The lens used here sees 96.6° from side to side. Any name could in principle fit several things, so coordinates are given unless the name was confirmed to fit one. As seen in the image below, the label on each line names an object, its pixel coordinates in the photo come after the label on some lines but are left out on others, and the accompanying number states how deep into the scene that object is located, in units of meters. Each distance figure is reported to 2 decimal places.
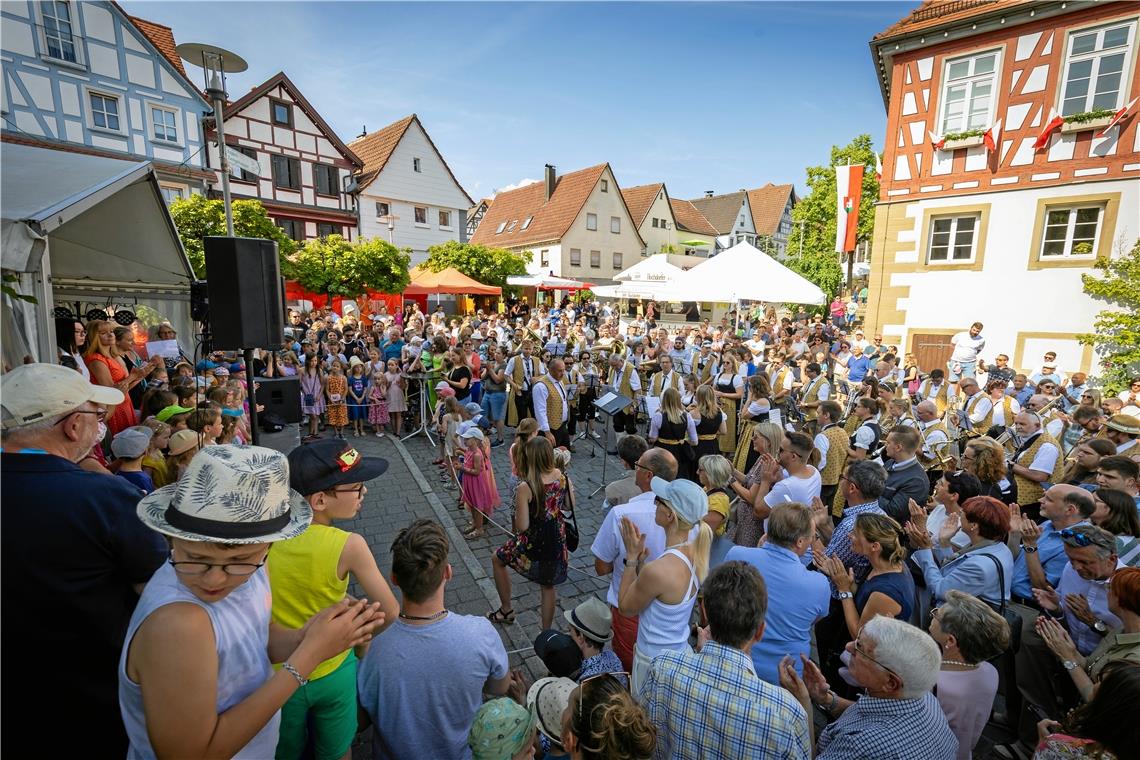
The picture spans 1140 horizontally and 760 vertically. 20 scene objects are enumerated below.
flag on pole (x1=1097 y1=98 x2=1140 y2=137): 11.13
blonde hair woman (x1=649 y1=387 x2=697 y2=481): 6.45
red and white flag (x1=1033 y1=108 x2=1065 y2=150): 11.81
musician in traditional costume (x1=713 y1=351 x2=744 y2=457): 8.56
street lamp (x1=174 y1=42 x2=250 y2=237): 6.71
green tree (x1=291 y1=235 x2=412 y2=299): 19.84
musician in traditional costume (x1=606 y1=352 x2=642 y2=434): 9.69
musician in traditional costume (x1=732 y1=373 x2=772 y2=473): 7.03
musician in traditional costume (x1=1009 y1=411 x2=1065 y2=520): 5.30
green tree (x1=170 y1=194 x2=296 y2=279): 17.03
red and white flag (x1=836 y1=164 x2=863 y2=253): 17.06
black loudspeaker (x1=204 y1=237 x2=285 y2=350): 4.87
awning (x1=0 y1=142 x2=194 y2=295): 3.60
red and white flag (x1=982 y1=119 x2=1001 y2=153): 12.60
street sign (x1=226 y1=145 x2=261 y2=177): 7.22
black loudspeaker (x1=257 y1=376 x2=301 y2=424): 8.53
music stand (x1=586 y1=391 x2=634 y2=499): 6.82
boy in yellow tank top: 2.26
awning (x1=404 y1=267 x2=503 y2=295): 19.91
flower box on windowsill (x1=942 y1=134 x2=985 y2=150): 12.81
